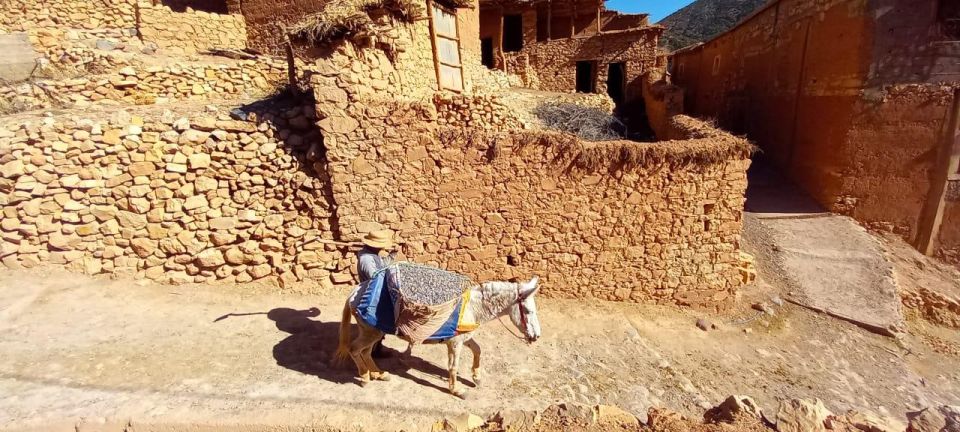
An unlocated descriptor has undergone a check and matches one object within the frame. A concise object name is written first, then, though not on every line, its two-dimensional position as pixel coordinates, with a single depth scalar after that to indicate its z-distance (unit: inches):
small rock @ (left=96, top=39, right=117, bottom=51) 364.2
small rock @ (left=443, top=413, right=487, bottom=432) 134.8
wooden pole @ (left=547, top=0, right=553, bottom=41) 652.1
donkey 158.4
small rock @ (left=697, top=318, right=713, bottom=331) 262.4
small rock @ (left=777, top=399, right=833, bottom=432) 115.2
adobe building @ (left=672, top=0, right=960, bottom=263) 317.1
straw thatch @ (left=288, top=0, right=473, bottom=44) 223.3
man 172.1
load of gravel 149.0
